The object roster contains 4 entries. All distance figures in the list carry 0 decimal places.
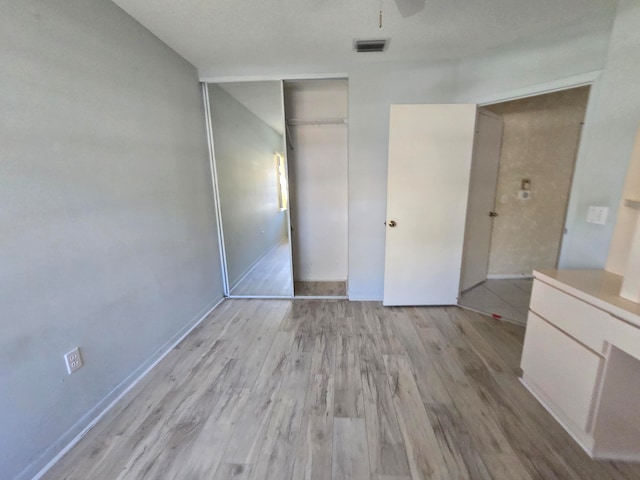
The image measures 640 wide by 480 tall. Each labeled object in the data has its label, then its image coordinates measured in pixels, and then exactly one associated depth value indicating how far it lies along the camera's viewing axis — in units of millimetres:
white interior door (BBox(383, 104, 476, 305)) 2504
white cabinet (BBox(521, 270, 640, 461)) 1218
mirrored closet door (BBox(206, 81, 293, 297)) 3125
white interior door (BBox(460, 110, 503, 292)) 2998
